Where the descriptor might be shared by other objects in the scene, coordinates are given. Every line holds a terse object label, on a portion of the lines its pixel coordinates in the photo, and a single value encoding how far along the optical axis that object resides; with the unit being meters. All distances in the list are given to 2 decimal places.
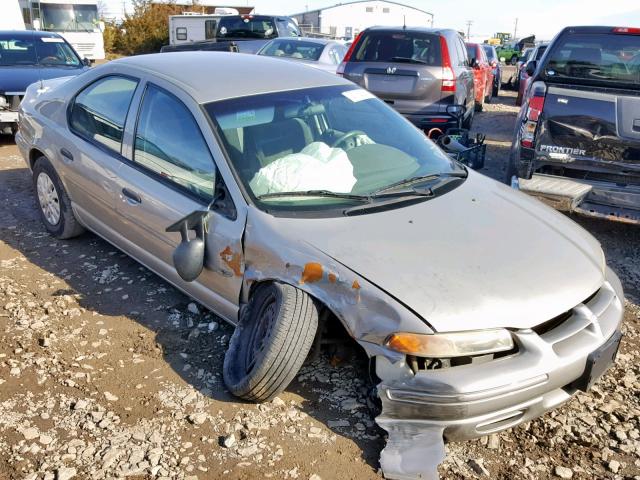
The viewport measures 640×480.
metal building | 58.78
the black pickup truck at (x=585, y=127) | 4.92
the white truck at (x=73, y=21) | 18.00
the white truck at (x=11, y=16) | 17.92
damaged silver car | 2.55
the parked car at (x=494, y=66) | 16.98
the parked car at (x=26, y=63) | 8.05
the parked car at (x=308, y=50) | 11.32
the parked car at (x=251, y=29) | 14.90
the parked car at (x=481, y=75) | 12.48
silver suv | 7.54
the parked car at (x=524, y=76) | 12.50
